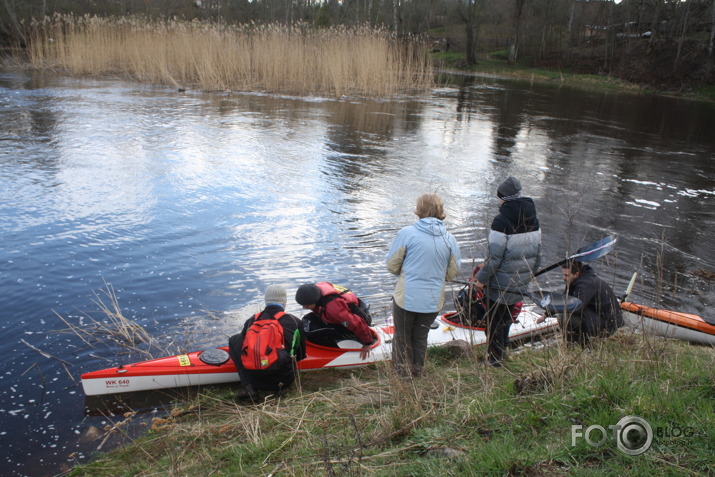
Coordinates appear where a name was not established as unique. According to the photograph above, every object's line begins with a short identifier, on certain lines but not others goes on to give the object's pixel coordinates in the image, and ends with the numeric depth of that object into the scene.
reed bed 19.09
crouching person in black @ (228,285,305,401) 4.12
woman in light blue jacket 3.77
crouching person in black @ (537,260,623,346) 4.11
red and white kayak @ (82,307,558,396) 4.14
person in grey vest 4.10
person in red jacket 4.35
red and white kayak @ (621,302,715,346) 4.93
